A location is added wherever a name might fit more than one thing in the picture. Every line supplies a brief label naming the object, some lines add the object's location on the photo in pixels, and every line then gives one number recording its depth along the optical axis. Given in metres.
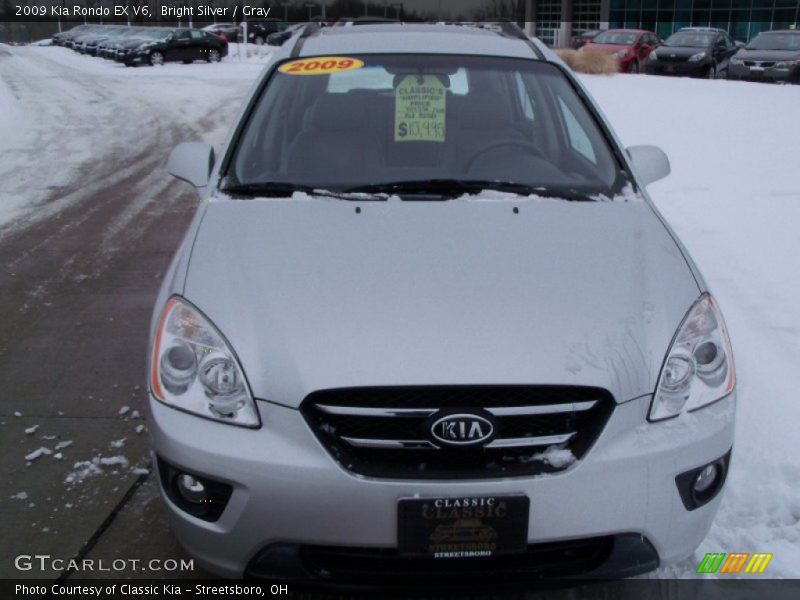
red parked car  23.06
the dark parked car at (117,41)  31.40
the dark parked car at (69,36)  46.28
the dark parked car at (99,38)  36.34
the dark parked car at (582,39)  29.58
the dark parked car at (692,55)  21.16
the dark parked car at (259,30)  44.47
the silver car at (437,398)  2.13
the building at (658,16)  36.97
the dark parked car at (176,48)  28.53
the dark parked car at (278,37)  39.91
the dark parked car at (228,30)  45.69
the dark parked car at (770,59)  18.67
